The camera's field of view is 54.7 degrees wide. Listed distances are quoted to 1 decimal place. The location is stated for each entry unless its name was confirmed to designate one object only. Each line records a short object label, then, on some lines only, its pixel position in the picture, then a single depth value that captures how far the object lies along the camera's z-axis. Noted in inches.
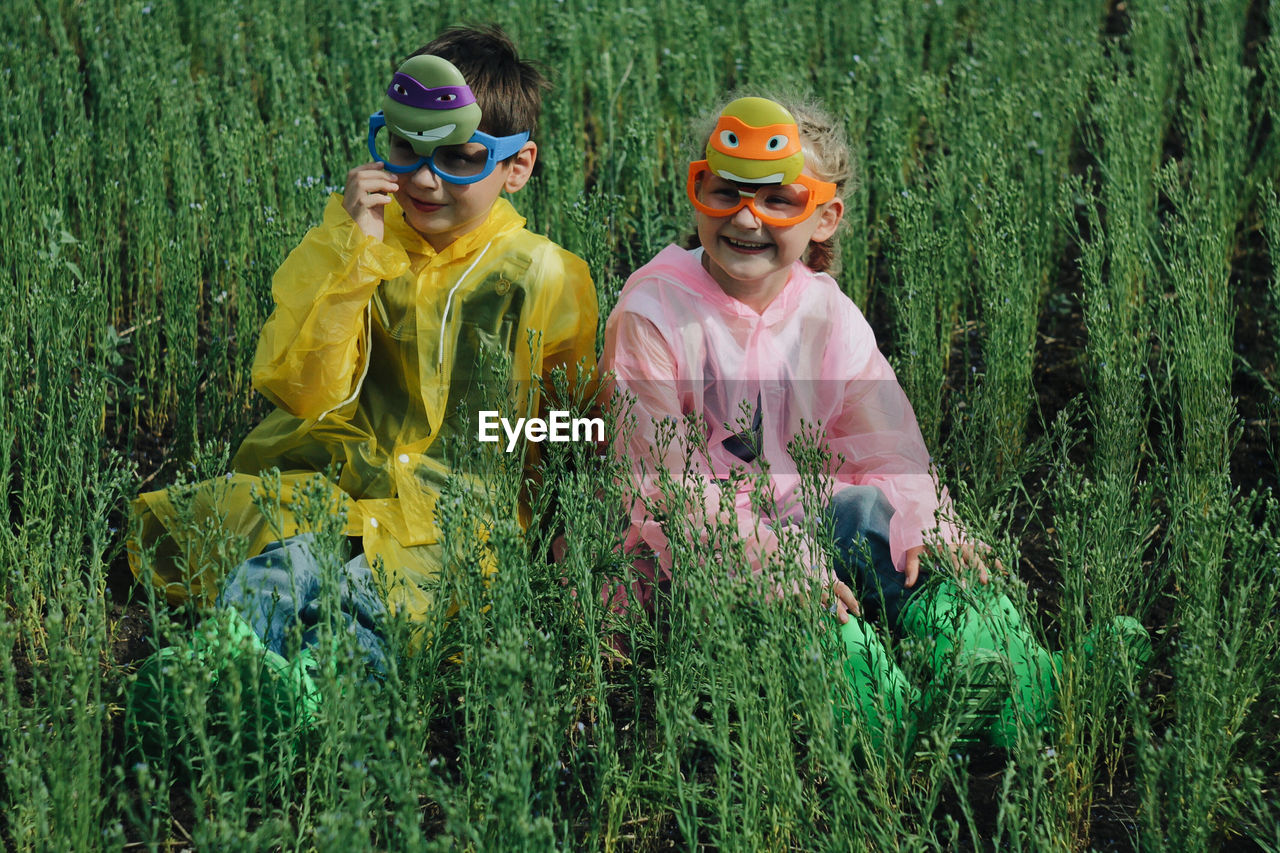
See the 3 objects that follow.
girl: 108.1
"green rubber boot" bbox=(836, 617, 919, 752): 88.5
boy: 107.7
